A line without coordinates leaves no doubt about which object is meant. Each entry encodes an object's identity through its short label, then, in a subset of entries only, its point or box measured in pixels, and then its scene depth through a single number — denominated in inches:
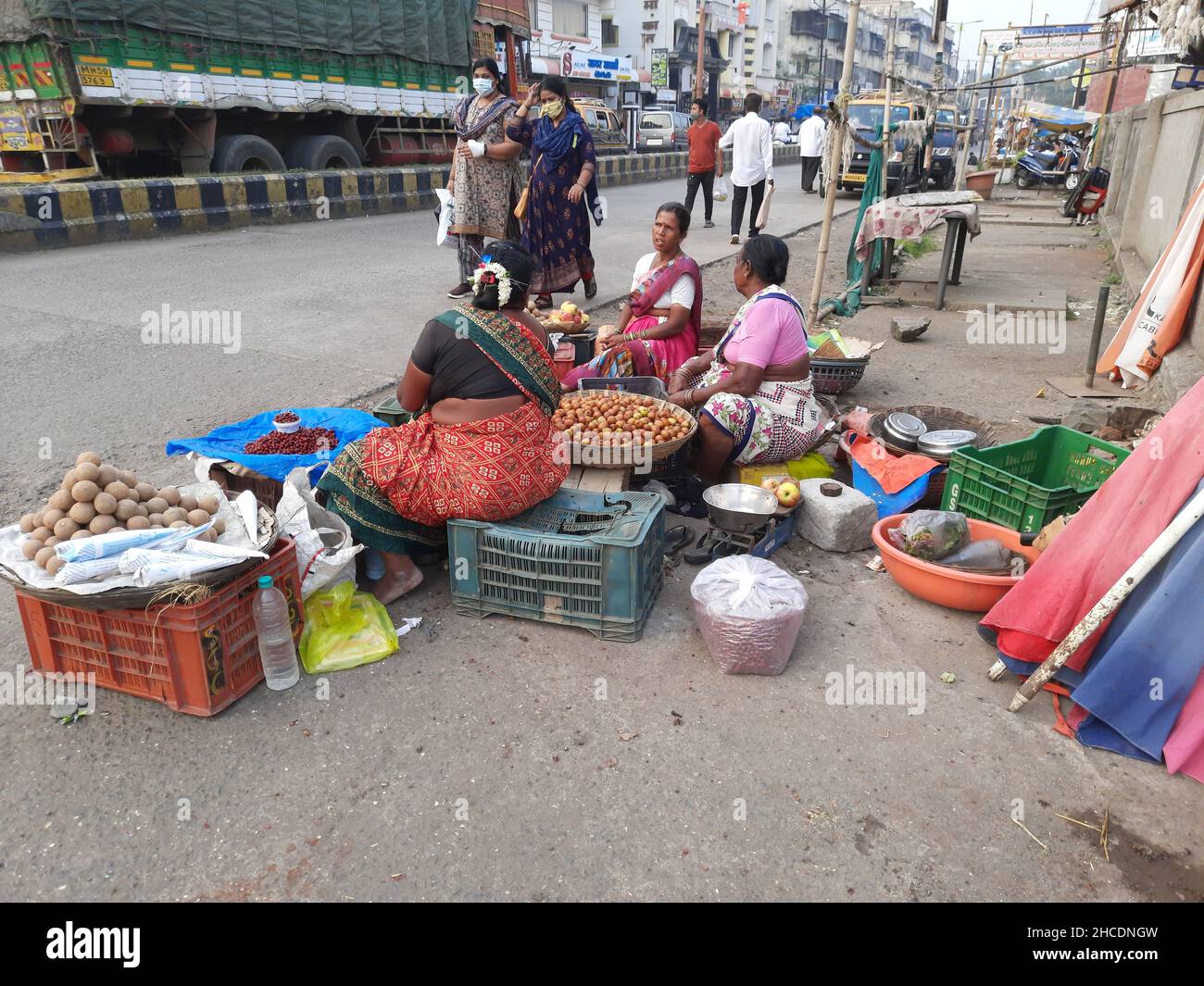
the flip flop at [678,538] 144.0
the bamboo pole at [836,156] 233.3
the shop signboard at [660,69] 1876.2
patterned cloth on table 316.8
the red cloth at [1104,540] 95.2
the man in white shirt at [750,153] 432.1
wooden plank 133.7
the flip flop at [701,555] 138.4
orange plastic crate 94.5
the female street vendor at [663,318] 177.8
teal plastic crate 113.4
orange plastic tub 121.0
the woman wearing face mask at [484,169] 273.3
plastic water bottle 102.1
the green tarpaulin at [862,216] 342.7
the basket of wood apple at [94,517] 92.3
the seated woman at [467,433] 116.3
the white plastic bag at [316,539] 113.7
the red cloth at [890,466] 149.0
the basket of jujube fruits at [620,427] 136.1
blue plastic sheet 132.6
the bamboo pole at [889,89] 350.0
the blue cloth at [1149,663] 91.4
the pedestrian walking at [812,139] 642.8
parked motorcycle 861.8
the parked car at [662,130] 1234.6
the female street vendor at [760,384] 146.6
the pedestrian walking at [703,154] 472.7
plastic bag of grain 107.9
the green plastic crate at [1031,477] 127.5
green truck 402.3
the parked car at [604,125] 1052.5
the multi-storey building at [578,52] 1592.0
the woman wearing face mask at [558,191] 274.8
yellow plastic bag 110.3
